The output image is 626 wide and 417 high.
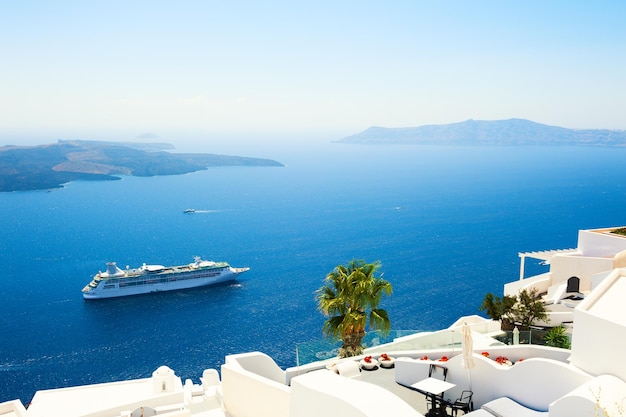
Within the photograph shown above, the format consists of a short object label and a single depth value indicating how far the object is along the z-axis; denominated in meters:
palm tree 15.87
